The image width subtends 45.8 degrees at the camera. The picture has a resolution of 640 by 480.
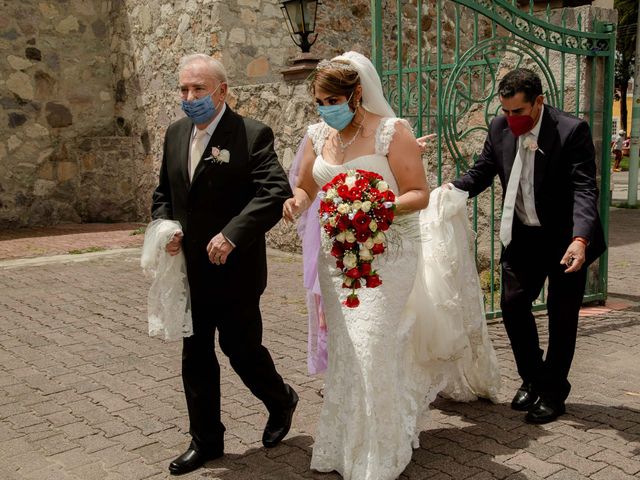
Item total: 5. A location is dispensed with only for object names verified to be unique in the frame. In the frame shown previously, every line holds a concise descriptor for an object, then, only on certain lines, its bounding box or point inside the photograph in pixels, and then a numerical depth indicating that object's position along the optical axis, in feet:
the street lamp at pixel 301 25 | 31.07
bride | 11.53
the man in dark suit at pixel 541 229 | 14.07
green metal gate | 20.25
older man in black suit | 12.15
